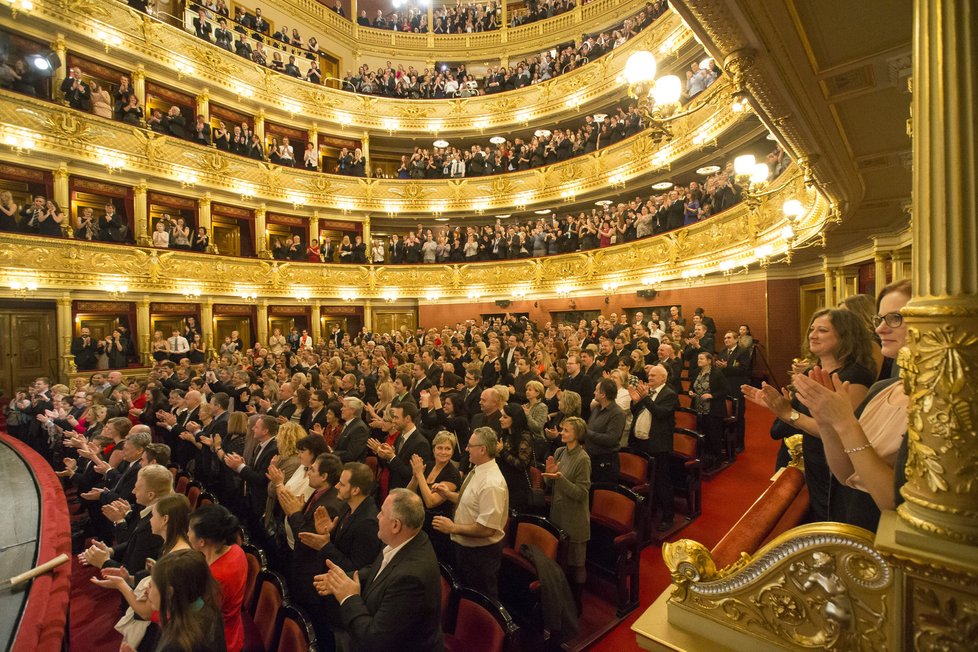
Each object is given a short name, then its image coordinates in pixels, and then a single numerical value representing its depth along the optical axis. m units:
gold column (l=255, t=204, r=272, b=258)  15.82
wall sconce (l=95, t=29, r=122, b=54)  12.23
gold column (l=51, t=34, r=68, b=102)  11.52
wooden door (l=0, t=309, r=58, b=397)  10.59
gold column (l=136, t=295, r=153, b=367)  12.38
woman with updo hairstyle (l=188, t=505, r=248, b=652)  2.30
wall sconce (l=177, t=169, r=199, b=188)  13.42
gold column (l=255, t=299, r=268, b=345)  15.12
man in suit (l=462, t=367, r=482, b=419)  5.36
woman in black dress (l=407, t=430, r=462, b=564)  3.10
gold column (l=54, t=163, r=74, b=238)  11.43
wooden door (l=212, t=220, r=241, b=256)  15.98
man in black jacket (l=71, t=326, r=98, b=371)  11.01
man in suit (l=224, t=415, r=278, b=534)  3.91
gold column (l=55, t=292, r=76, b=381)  10.96
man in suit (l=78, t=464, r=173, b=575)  2.80
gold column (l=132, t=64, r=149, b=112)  13.31
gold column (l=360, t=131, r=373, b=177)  18.48
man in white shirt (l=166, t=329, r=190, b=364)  12.34
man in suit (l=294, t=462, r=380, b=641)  2.67
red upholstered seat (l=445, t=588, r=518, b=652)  2.15
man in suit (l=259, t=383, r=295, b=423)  5.86
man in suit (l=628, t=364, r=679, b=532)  4.41
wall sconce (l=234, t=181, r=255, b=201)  14.88
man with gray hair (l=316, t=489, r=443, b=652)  1.97
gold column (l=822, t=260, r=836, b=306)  8.89
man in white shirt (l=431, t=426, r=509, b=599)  2.77
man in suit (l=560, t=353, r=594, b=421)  5.76
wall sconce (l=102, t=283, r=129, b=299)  11.60
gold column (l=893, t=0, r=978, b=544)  0.90
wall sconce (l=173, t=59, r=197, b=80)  13.78
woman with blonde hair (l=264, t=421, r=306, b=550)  3.66
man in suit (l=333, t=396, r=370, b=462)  4.26
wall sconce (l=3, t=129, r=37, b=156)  10.37
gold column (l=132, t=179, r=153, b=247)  12.95
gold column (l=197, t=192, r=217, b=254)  14.45
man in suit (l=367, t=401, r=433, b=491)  3.74
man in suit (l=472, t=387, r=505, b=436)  4.02
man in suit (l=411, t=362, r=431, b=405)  6.19
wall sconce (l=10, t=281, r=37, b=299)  10.07
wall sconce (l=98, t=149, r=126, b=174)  11.87
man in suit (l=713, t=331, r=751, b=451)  6.85
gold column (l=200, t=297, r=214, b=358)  13.77
